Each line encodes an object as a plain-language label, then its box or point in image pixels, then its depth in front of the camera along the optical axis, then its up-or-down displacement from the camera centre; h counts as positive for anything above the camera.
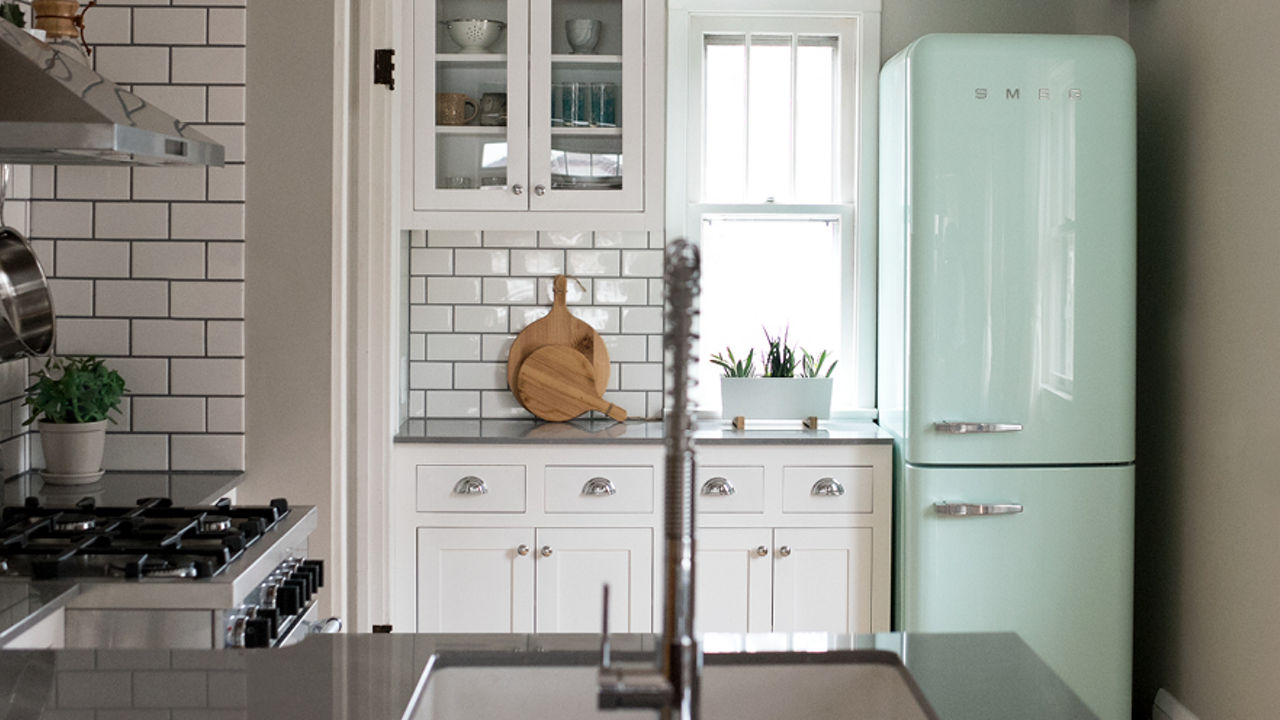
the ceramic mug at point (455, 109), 3.74 +0.68
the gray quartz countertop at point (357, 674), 1.33 -0.36
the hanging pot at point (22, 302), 2.63 +0.09
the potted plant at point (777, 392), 3.92 -0.12
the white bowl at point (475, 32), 3.73 +0.90
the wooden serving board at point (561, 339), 4.04 +0.04
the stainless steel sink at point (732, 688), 1.47 -0.38
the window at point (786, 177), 4.06 +0.55
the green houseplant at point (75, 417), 2.68 -0.14
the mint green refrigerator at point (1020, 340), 3.41 +0.04
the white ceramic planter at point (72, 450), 2.69 -0.21
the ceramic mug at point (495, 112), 3.73 +0.67
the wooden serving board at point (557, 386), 3.99 -0.11
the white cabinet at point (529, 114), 3.72 +0.67
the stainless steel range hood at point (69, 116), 1.99 +0.36
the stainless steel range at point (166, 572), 1.96 -0.34
